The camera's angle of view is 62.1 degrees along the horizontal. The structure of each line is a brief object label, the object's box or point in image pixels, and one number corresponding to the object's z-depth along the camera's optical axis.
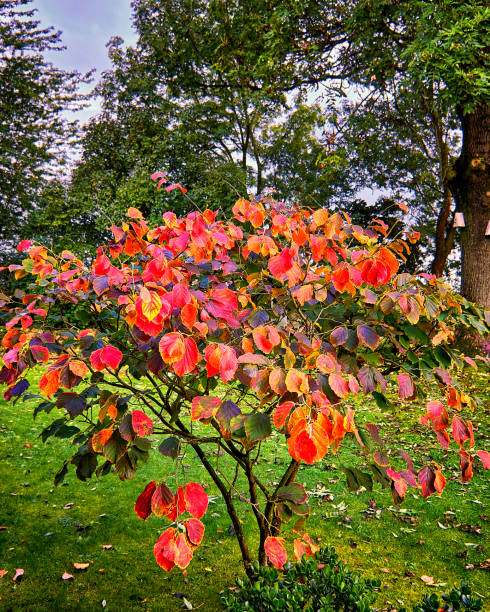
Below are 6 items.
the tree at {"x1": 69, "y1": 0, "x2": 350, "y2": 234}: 9.94
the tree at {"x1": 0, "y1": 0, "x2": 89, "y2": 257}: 15.59
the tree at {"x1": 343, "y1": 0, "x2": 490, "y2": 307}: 5.58
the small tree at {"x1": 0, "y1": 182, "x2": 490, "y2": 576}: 1.30
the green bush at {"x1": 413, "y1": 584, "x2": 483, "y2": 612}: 1.50
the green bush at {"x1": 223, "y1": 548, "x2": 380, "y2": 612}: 1.55
